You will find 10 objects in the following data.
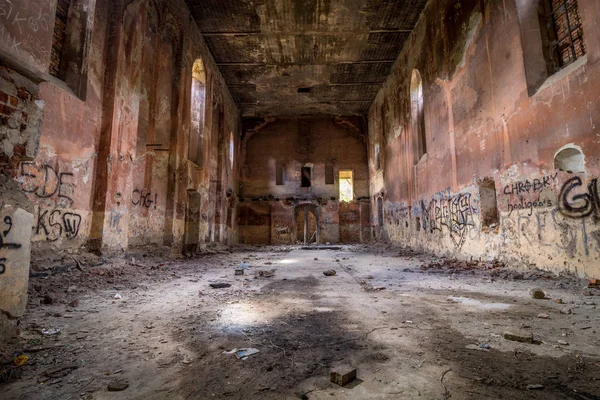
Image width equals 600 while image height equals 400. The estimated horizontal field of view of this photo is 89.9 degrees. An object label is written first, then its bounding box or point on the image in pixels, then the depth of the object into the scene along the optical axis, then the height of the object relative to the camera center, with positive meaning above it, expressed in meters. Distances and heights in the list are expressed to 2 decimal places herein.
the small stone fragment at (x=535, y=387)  1.55 -0.80
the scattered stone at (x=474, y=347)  2.04 -0.80
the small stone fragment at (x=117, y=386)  1.58 -0.81
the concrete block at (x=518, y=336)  2.16 -0.77
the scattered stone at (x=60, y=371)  1.73 -0.81
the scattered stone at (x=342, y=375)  1.60 -0.77
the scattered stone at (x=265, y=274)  5.59 -0.78
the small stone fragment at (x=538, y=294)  3.56 -0.76
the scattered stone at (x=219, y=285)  4.44 -0.78
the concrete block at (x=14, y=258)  1.93 -0.15
